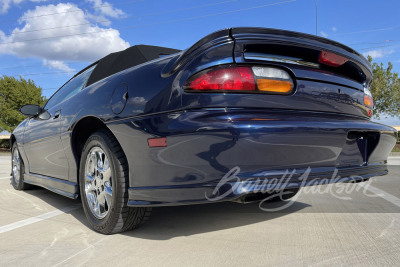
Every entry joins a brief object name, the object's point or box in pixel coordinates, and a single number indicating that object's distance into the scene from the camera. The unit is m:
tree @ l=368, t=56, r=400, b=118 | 25.73
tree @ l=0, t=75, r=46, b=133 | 28.86
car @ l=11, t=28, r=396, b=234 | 1.94
